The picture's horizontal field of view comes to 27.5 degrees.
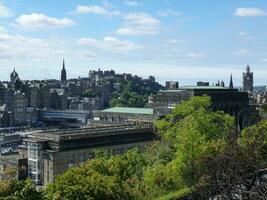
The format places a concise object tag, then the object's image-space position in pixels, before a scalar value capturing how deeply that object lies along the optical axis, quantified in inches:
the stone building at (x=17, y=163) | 2376.2
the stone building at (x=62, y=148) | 2319.1
